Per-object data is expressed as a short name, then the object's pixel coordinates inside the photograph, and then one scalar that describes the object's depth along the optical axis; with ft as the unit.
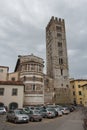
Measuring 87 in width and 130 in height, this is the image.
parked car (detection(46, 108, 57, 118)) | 55.28
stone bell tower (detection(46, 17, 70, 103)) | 121.08
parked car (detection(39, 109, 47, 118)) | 56.51
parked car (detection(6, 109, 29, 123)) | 41.44
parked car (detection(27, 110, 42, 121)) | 45.82
